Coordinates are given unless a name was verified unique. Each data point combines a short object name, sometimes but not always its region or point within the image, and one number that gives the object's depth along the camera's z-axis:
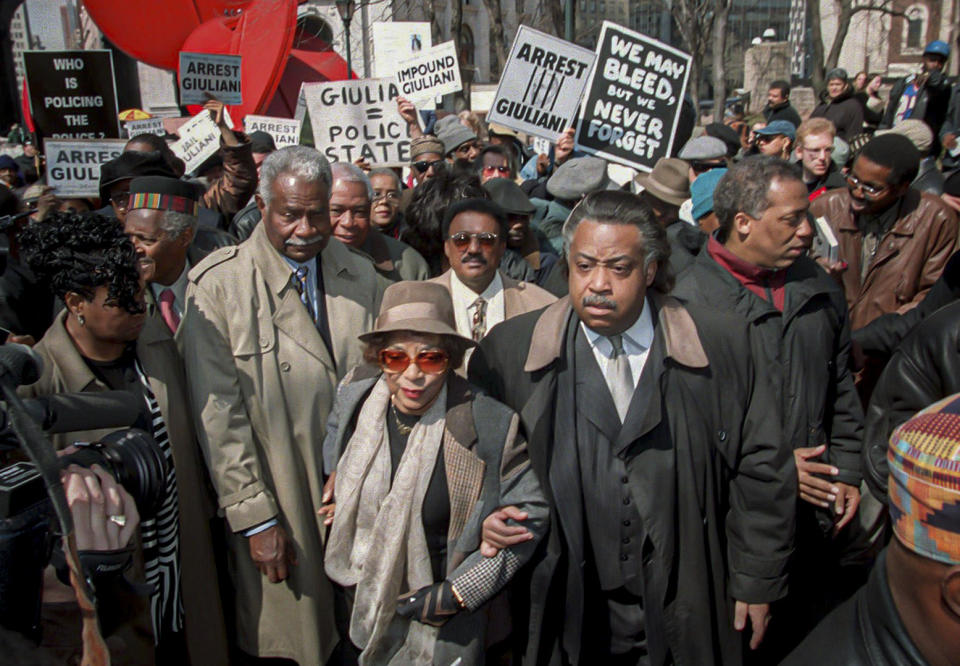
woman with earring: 2.56
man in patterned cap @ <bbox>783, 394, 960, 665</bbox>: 1.24
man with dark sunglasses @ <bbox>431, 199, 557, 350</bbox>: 3.70
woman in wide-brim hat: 2.59
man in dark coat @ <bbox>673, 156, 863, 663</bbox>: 3.21
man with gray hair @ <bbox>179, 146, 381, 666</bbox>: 3.00
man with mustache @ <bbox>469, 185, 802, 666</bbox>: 2.62
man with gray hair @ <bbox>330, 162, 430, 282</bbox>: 4.17
